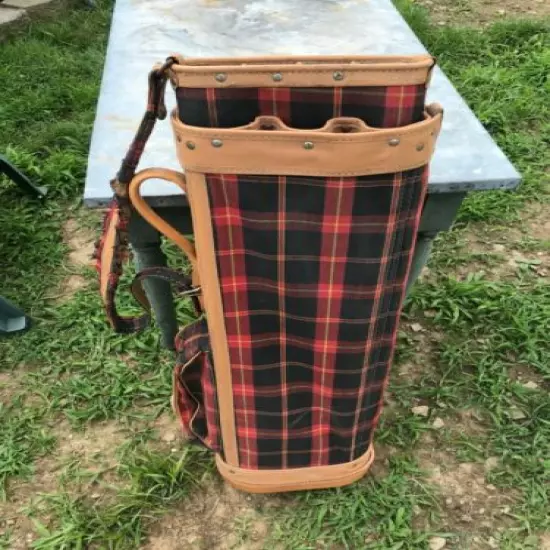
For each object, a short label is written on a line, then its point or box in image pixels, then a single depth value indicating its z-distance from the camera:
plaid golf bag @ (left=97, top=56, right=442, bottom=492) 0.89
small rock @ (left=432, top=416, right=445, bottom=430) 1.74
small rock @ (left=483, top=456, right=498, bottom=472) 1.64
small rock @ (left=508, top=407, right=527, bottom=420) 1.75
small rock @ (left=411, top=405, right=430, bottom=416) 1.77
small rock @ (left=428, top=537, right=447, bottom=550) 1.49
